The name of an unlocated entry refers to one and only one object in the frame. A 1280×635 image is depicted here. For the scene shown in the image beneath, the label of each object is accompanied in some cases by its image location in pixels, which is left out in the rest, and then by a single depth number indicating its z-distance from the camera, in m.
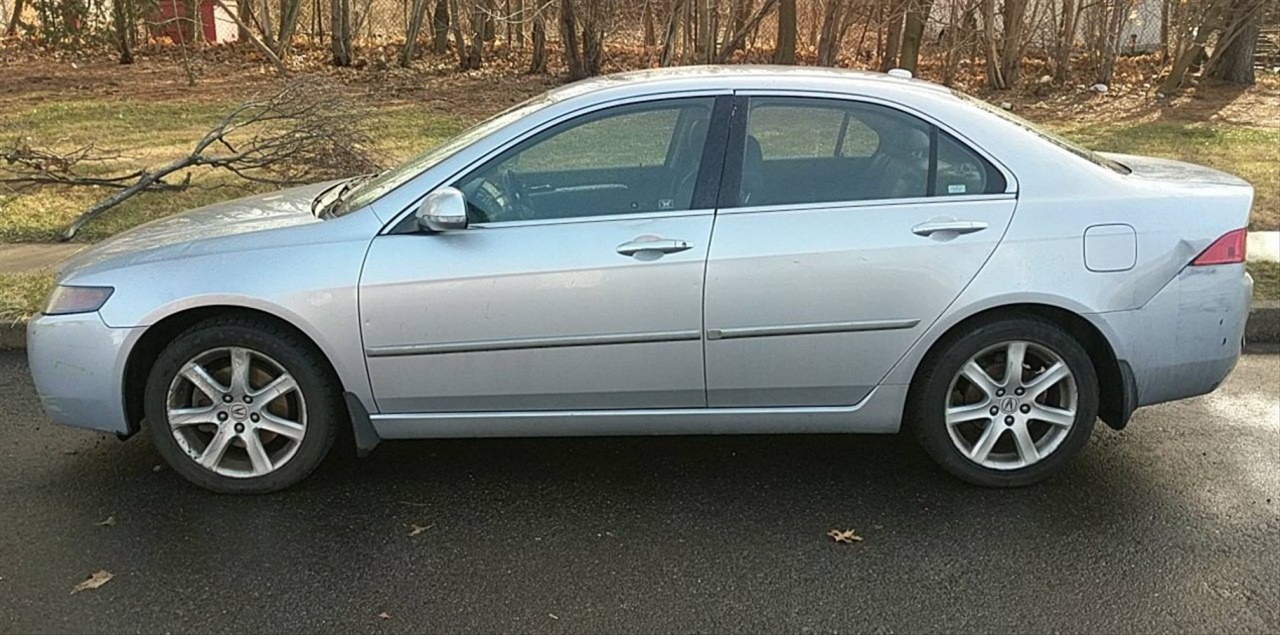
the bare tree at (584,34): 15.59
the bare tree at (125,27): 17.27
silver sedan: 3.76
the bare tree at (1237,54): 15.38
